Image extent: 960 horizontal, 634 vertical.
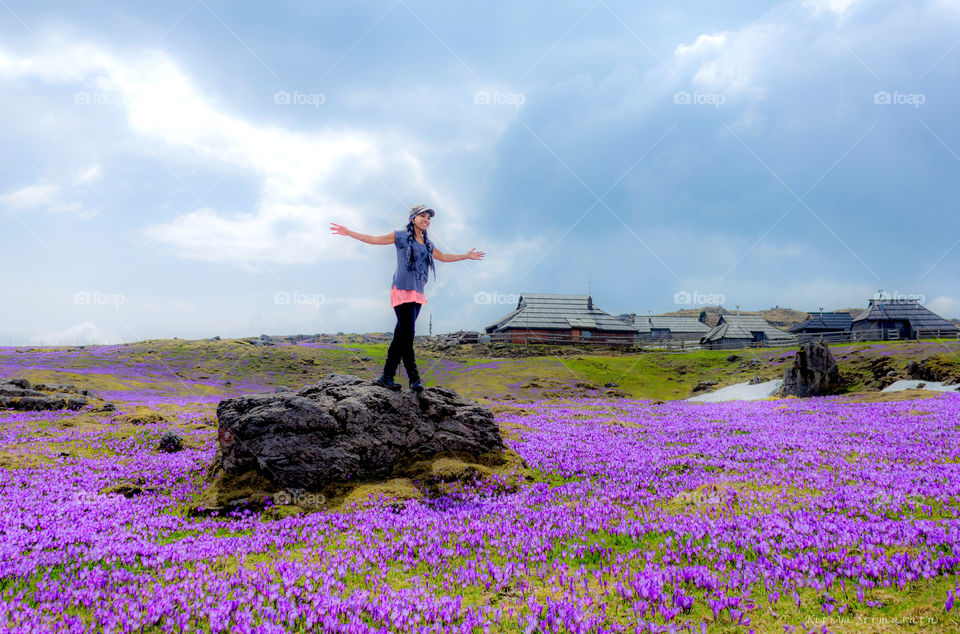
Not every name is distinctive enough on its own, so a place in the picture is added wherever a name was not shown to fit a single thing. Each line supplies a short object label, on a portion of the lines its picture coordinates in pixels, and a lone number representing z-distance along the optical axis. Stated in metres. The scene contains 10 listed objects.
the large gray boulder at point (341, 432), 8.74
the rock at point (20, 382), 25.91
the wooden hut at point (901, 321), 73.69
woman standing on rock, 9.69
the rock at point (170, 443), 13.88
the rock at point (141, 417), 18.31
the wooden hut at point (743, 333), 80.94
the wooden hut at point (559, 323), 78.19
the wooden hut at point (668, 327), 110.25
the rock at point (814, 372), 31.03
